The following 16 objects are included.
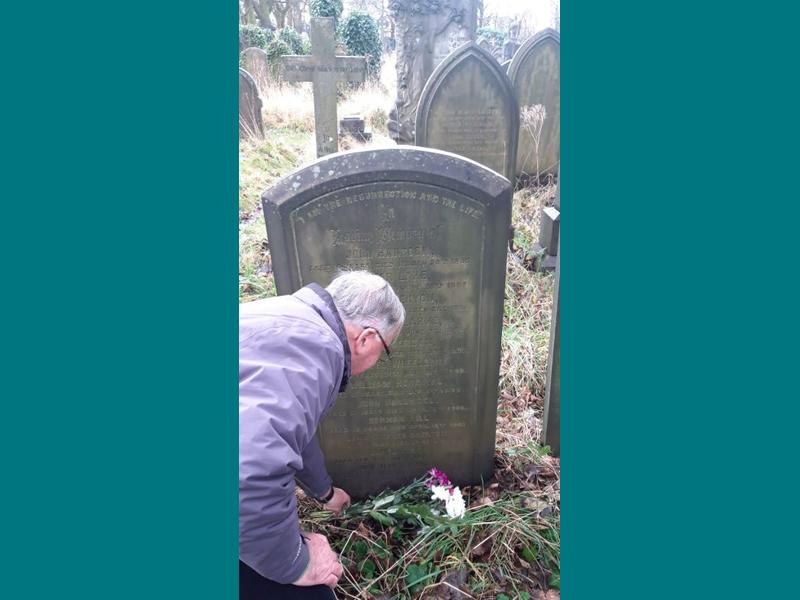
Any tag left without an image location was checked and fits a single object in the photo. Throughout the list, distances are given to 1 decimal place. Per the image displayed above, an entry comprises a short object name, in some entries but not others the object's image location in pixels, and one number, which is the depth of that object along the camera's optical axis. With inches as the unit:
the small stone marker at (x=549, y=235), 163.8
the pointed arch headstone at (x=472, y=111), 207.6
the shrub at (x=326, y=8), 289.8
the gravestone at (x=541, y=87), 270.4
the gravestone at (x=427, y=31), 233.5
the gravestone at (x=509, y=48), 486.6
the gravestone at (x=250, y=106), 274.8
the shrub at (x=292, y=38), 458.8
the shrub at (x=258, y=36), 434.2
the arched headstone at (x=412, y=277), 81.8
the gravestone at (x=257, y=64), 378.3
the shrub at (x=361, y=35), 506.3
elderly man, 51.4
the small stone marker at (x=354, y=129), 325.4
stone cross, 210.7
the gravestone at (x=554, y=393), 103.4
